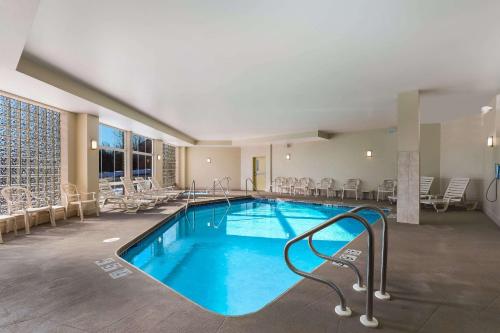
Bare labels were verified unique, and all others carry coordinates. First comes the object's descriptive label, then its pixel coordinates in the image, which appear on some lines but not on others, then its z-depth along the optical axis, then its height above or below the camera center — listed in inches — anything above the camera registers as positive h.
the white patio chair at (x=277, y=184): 534.1 -41.4
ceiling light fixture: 270.5 +55.9
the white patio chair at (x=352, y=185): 438.1 -36.2
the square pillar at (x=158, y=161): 490.0 +3.1
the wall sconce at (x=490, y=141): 248.8 +20.0
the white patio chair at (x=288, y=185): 509.4 -41.0
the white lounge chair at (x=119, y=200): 301.1 -42.2
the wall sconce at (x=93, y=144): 277.3 +19.0
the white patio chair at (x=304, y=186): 486.3 -42.1
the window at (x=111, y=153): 354.9 +13.5
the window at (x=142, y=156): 435.2 +10.8
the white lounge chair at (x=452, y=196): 293.5 -36.5
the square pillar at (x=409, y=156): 224.5 +5.7
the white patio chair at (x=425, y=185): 341.0 -28.5
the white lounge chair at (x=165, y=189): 404.2 -42.6
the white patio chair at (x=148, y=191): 370.1 -39.0
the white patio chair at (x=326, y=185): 464.3 -38.2
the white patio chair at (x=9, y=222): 184.2 -43.6
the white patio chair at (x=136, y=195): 328.8 -40.4
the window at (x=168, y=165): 548.7 -4.8
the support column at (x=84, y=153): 270.1 +9.6
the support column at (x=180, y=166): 601.3 -7.2
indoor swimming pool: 142.4 -66.1
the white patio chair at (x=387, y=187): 396.8 -35.3
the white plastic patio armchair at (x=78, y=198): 252.2 -34.4
